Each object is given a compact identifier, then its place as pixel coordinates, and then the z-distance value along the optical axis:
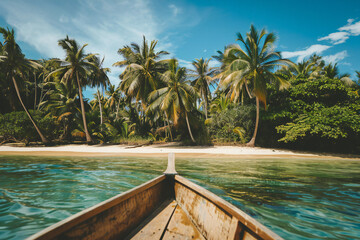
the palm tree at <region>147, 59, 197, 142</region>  15.16
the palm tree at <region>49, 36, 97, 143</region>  17.52
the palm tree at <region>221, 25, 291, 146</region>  13.28
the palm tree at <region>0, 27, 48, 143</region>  15.97
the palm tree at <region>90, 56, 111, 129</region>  21.86
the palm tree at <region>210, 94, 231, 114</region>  17.34
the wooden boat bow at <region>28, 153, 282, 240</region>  1.37
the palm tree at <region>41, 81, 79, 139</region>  19.52
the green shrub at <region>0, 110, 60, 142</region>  15.32
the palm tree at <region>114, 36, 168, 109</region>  17.14
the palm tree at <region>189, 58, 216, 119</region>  21.39
